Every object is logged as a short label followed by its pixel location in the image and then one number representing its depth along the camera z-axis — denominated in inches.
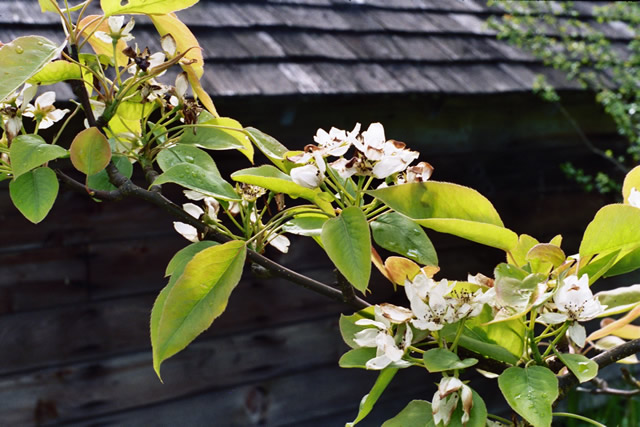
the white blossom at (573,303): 18.8
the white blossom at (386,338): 18.6
